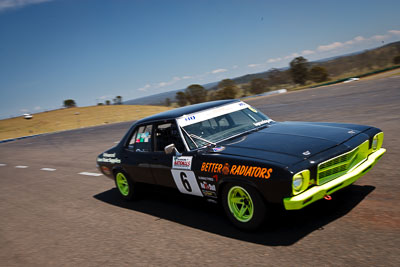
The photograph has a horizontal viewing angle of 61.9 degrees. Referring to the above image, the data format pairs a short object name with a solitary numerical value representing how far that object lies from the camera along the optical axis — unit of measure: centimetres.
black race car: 350
